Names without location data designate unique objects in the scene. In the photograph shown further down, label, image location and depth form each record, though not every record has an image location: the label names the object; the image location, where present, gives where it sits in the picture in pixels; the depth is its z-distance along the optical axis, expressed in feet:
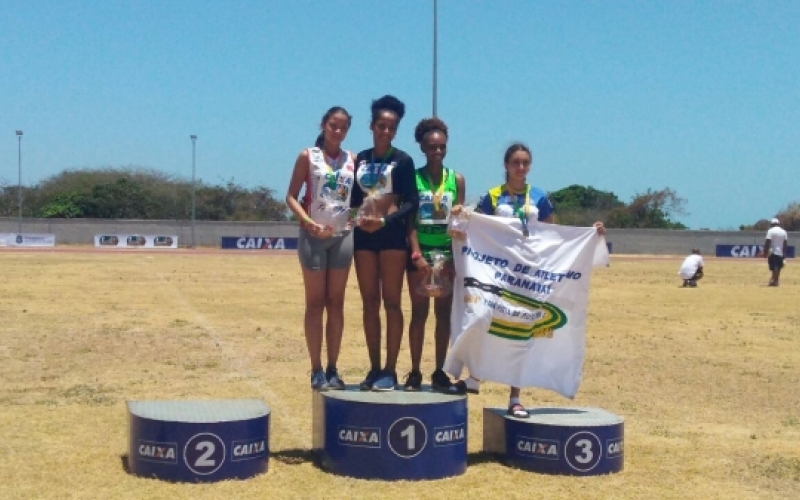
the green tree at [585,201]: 267.51
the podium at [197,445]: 20.63
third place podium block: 22.09
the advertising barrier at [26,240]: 183.73
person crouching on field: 85.67
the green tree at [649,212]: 265.38
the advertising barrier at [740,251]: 194.39
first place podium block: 21.11
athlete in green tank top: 23.54
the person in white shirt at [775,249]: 87.30
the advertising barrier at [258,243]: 197.88
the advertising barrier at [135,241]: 191.62
